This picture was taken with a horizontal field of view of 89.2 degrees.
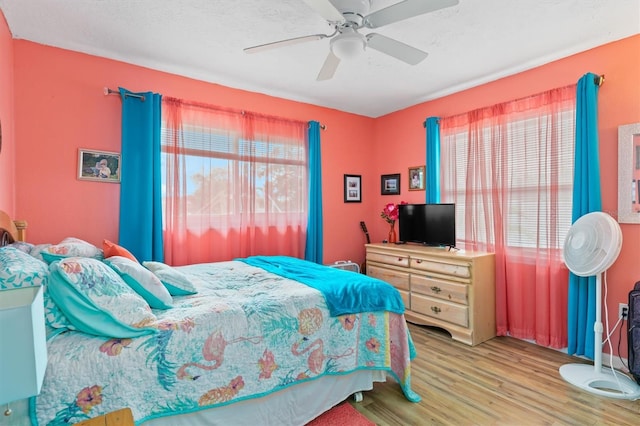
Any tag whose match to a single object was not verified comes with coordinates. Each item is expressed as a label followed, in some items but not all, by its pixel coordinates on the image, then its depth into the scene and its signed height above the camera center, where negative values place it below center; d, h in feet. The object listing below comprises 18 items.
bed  4.45 -2.20
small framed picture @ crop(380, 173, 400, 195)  14.65 +1.31
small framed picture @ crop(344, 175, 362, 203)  14.97 +1.14
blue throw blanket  6.82 -1.71
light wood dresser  10.14 -2.57
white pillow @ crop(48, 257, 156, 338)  4.55 -1.28
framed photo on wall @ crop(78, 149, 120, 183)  9.29 +1.40
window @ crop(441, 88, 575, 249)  9.59 +1.23
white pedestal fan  7.54 -1.30
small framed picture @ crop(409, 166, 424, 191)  13.51 +1.45
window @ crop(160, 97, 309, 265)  10.57 +1.06
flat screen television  11.51 -0.42
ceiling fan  5.81 +3.73
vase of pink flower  13.78 -0.15
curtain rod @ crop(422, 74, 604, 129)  8.73 +3.56
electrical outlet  8.38 -2.56
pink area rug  6.34 -4.12
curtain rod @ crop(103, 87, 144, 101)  9.51 +3.59
